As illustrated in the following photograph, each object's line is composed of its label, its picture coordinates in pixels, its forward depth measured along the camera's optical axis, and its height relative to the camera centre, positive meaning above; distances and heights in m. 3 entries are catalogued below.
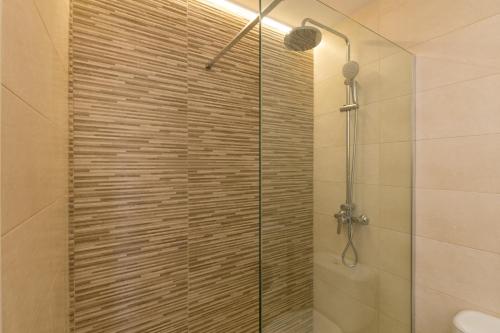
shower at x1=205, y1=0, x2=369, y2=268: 1.06 +0.09
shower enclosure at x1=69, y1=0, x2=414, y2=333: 0.93 -0.02
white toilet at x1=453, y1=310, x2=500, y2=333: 0.84 -0.61
